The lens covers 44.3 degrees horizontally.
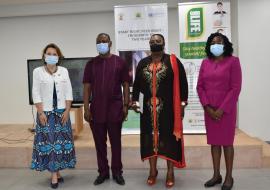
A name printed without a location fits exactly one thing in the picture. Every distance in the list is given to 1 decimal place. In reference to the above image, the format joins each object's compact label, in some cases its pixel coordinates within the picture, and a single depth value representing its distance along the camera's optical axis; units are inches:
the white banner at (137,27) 178.4
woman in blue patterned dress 134.5
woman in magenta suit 124.5
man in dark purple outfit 135.0
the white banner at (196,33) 177.2
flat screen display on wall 189.0
